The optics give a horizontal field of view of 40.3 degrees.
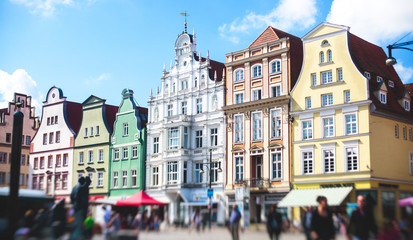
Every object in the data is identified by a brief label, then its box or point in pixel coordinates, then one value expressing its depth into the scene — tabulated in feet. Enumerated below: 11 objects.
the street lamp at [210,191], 144.53
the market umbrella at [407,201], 88.16
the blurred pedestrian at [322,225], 50.34
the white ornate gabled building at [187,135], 161.27
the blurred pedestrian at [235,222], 69.77
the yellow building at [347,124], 127.44
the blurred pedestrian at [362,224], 49.88
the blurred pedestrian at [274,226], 66.85
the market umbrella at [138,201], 122.52
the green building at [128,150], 182.70
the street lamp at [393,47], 89.40
